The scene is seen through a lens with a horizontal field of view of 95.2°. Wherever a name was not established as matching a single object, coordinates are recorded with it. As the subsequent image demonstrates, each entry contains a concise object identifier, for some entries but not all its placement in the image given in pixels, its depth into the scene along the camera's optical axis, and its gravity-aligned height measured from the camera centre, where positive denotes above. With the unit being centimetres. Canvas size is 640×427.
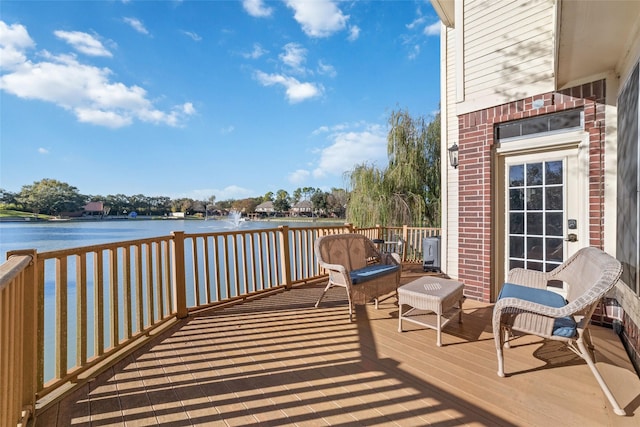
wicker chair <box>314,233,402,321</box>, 337 -76
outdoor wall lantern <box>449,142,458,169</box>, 454 +85
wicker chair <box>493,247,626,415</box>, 178 -71
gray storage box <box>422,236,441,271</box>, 576 -90
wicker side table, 263 -84
